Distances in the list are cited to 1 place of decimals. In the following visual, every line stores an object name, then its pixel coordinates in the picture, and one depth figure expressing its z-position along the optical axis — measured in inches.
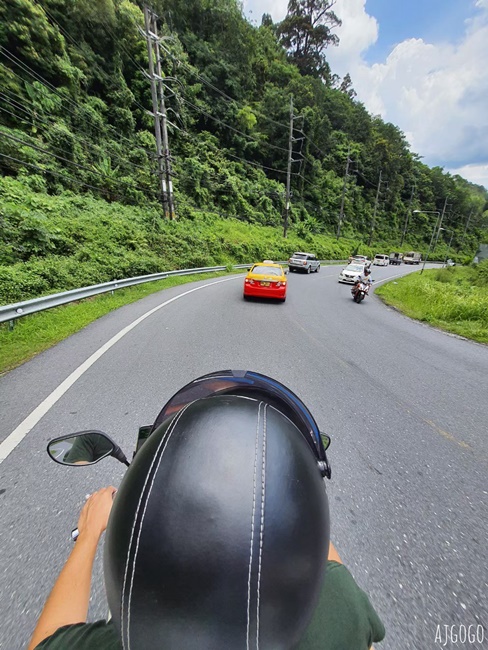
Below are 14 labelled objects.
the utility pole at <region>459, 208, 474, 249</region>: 2827.3
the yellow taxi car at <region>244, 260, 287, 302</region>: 404.8
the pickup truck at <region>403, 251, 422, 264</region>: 1943.9
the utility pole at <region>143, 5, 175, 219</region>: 629.3
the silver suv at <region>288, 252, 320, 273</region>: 923.4
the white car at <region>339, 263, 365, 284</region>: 764.6
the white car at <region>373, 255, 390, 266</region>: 1657.2
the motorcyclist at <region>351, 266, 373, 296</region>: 495.5
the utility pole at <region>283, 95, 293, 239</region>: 1227.9
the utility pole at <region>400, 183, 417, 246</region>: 2380.7
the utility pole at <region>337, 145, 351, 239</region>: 1735.0
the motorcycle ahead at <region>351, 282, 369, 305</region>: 494.0
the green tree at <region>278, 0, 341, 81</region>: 2326.5
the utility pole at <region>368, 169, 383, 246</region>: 2005.9
